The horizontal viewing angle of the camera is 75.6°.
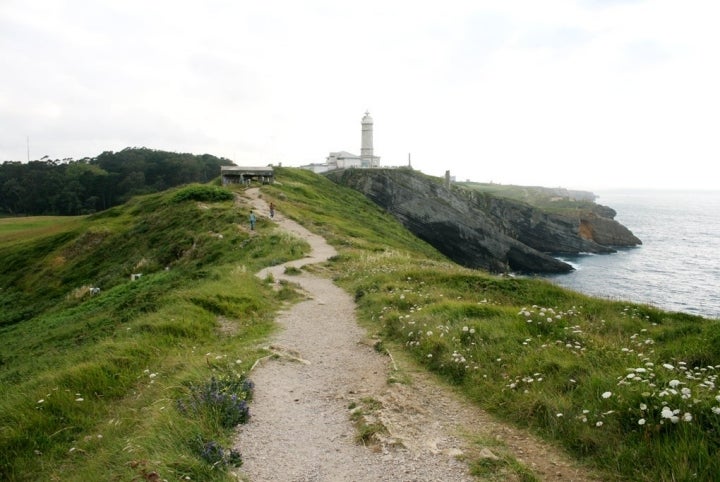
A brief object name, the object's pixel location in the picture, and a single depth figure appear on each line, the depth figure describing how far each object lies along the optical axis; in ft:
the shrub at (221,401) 22.13
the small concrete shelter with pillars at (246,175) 200.13
